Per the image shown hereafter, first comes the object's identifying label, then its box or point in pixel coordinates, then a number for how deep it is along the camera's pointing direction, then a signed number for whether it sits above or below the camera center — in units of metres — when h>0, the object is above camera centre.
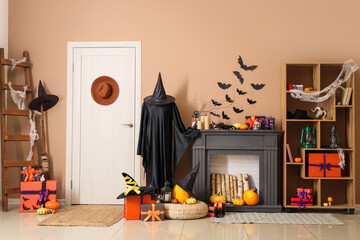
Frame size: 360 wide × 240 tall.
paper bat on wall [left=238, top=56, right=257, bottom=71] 4.91 +0.70
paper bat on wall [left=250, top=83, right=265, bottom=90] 4.89 +0.47
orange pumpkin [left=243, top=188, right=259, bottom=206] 4.52 -0.81
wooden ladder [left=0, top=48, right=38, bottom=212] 4.72 -0.06
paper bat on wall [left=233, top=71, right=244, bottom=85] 4.91 +0.60
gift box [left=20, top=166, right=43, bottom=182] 4.67 -0.58
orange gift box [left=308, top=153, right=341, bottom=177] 4.54 -0.46
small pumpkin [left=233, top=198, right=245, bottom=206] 4.54 -0.87
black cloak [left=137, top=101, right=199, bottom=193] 4.67 -0.18
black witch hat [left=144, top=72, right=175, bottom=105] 4.66 +0.32
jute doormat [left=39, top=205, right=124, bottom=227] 3.88 -0.96
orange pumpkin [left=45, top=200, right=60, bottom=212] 4.47 -0.90
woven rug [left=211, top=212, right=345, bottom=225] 3.98 -0.96
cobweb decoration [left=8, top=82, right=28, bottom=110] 4.94 +0.33
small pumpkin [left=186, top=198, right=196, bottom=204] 4.18 -0.79
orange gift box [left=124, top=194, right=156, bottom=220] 4.14 -0.86
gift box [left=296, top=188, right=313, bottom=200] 4.55 -0.77
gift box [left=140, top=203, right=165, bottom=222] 4.06 -0.88
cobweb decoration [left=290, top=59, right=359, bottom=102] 4.57 +0.39
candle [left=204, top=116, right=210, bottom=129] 4.70 +0.02
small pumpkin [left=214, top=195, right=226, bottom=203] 4.55 -0.83
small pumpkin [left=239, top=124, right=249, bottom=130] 4.63 -0.02
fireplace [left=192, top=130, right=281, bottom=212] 4.57 -0.31
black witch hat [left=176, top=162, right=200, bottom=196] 4.28 -0.62
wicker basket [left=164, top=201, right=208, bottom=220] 4.10 -0.88
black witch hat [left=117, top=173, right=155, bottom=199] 4.11 -0.68
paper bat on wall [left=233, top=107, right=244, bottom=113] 4.89 +0.18
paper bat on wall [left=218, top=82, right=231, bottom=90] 4.92 +0.48
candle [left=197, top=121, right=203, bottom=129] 4.70 +0.00
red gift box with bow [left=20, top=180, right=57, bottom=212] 4.57 -0.80
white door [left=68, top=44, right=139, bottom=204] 4.99 -0.06
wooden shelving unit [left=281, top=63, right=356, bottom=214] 4.56 -0.10
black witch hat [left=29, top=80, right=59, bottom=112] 4.89 +0.28
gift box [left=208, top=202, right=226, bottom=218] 4.21 -0.90
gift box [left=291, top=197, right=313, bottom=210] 4.54 -0.86
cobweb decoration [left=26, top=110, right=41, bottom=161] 4.96 -0.13
